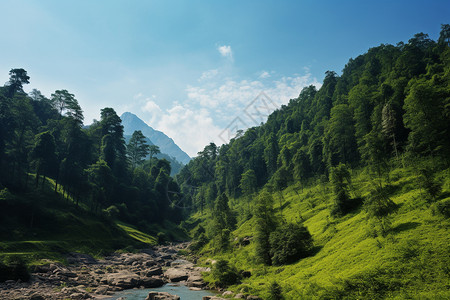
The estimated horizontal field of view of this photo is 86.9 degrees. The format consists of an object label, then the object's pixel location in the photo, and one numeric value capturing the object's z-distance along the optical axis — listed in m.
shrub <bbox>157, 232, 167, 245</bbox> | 110.74
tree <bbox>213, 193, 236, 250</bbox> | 74.29
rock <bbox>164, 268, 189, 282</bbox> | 53.28
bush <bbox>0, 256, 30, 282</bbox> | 39.62
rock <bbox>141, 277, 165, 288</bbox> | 47.81
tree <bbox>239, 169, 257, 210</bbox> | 131.64
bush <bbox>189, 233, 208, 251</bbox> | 94.50
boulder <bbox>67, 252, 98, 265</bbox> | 58.68
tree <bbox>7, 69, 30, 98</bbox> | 131.12
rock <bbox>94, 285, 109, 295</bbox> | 40.29
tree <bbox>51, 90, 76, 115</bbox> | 142.62
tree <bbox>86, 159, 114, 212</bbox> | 96.50
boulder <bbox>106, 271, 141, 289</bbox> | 45.73
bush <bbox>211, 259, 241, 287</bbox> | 44.94
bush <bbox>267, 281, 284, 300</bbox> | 32.81
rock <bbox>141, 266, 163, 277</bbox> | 54.19
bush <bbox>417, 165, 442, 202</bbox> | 38.62
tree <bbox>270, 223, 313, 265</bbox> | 45.47
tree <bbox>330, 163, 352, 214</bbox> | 54.97
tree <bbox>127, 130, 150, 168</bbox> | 187.25
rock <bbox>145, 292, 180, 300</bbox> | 35.88
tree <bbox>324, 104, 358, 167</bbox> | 94.94
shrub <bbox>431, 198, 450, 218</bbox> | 33.34
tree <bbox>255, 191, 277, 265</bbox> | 51.41
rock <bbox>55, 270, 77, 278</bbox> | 46.28
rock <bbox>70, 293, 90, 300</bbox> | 35.75
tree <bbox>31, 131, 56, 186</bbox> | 81.62
